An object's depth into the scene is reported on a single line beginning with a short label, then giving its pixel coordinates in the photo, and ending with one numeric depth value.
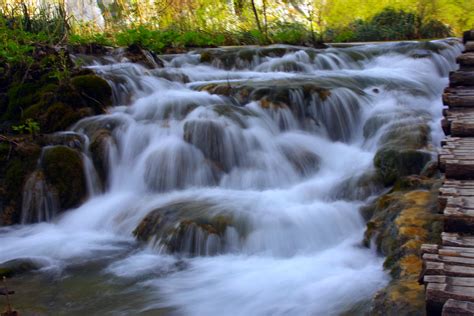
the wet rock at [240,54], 10.33
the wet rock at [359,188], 5.26
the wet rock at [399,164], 5.25
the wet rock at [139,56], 9.20
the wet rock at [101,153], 6.12
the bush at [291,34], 13.33
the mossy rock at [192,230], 4.50
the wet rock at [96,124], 6.48
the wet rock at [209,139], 6.26
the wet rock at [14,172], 5.56
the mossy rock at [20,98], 6.96
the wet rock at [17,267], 4.22
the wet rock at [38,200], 5.57
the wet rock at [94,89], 7.04
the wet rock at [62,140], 6.09
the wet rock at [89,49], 9.43
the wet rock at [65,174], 5.72
